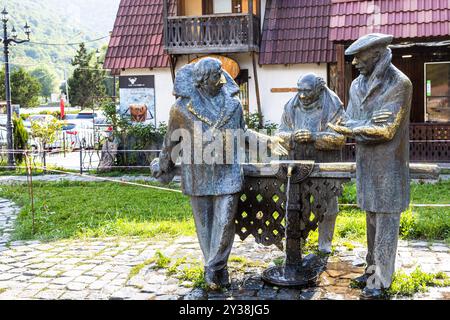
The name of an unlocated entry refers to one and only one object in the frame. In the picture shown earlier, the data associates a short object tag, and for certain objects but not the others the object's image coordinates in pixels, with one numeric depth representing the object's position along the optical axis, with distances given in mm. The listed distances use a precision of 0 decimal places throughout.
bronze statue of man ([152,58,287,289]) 5277
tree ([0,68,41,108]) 42969
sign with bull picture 18344
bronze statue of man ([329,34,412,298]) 4766
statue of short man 5914
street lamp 17797
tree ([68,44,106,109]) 44862
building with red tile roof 15539
